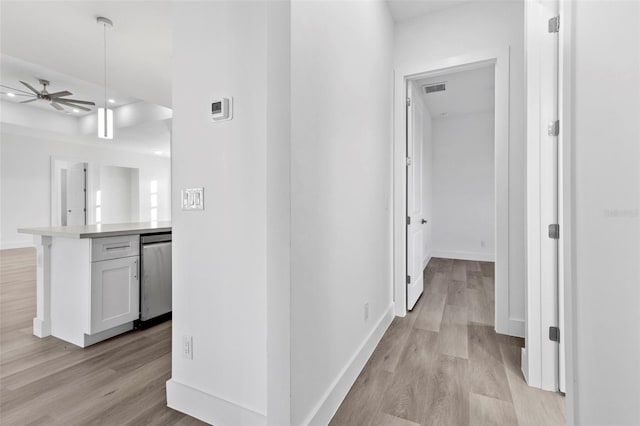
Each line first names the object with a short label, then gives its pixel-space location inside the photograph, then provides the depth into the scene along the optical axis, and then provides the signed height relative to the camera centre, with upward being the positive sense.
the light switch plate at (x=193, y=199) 1.53 +0.08
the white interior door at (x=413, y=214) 3.00 -0.01
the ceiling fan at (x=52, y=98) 4.29 +1.72
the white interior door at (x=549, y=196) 1.69 +0.10
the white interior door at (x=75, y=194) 8.18 +0.56
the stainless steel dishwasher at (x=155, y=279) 2.68 -0.61
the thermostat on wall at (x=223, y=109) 1.43 +0.52
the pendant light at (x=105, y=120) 3.02 +0.97
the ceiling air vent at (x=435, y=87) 4.15 +1.81
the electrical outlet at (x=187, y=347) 1.57 -0.71
